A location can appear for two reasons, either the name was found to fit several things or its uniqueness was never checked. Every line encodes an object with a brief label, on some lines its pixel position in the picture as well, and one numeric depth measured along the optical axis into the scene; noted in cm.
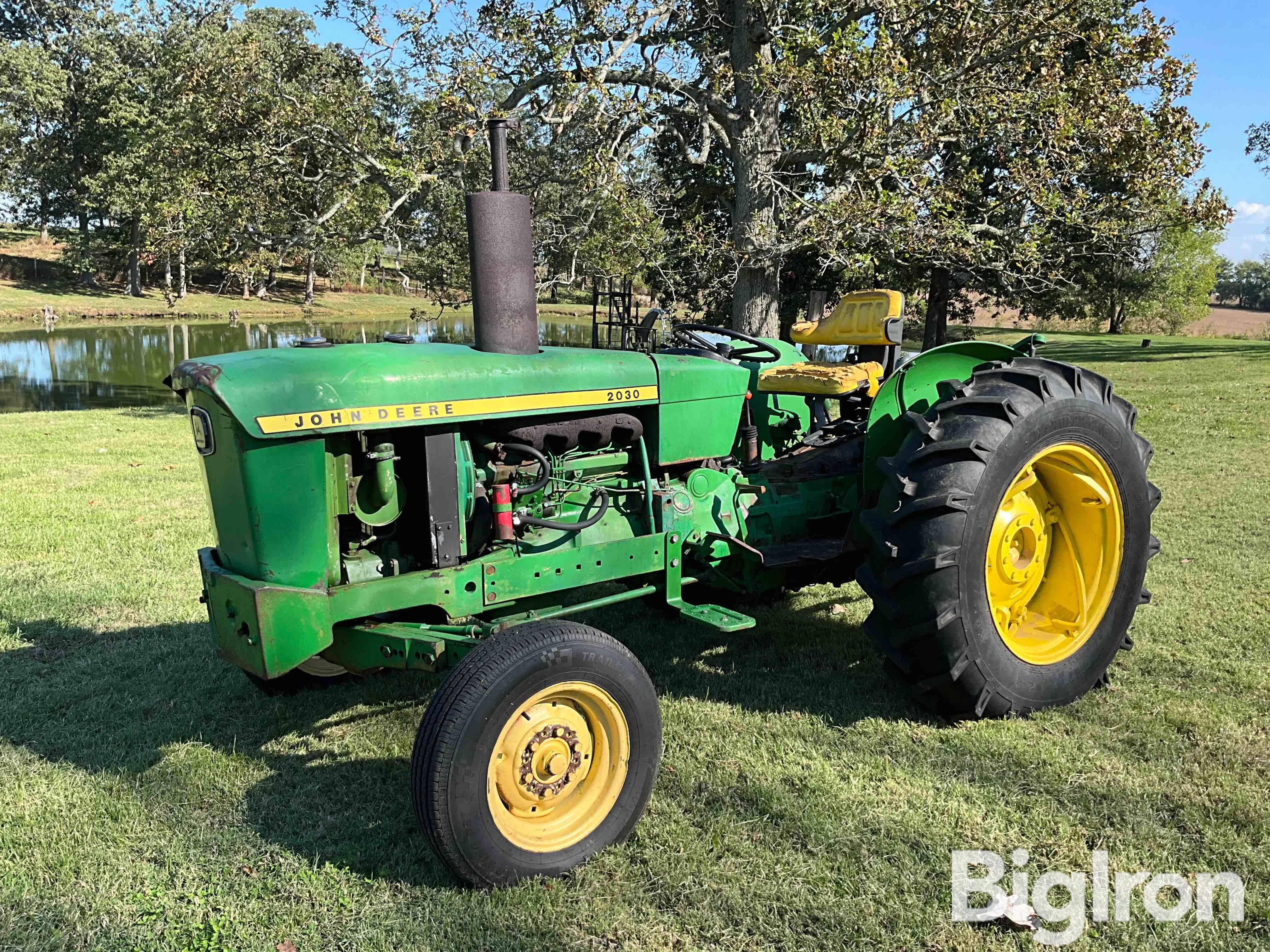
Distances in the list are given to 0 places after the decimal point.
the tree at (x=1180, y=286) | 3095
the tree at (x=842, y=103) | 941
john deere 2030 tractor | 259
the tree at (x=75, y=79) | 3494
